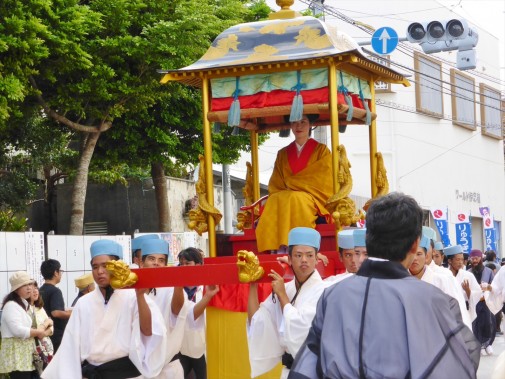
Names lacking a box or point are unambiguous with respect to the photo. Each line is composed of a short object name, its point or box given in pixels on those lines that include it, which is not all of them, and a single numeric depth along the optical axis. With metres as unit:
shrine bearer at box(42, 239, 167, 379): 6.84
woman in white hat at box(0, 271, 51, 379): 10.28
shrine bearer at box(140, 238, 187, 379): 7.51
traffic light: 16.94
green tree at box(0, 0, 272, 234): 15.14
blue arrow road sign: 17.56
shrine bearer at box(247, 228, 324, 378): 5.86
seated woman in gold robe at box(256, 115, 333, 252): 8.40
